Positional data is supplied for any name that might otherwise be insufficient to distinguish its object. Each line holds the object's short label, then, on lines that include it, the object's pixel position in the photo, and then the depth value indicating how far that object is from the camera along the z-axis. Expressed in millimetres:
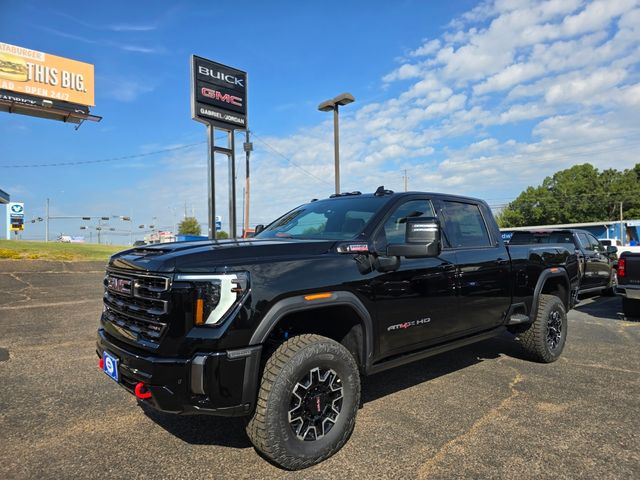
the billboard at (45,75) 26578
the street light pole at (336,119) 15603
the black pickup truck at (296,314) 2680
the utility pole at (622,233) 31530
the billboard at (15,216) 45125
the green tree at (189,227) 77312
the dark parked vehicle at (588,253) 10765
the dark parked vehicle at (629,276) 7852
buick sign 16031
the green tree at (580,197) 55875
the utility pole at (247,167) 31078
